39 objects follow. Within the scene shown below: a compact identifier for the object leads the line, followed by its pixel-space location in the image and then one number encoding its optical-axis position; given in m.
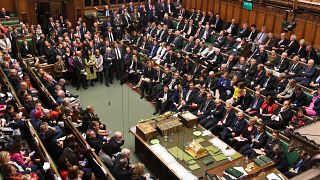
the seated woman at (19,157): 5.19
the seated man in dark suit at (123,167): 5.41
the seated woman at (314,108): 7.40
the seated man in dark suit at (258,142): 6.60
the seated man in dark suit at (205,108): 8.02
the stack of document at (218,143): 6.57
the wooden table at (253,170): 5.65
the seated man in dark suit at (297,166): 5.70
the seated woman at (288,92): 7.97
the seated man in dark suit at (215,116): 7.67
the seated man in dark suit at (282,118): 7.28
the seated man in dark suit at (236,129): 7.18
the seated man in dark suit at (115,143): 6.09
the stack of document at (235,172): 5.54
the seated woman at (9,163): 4.64
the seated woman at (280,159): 6.09
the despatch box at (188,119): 7.21
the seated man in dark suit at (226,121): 7.46
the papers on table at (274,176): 5.59
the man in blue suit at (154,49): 11.31
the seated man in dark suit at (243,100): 8.22
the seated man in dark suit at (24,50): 11.19
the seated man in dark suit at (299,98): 7.80
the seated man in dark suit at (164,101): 8.98
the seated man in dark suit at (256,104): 7.91
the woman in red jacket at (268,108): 7.64
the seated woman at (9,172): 4.56
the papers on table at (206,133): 7.00
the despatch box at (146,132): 6.82
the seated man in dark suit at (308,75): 8.52
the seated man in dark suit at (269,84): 8.66
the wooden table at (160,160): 6.04
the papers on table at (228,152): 6.36
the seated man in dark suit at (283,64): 9.37
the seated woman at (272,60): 9.80
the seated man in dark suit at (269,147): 6.25
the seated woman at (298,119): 6.93
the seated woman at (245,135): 6.85
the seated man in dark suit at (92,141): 6.15
